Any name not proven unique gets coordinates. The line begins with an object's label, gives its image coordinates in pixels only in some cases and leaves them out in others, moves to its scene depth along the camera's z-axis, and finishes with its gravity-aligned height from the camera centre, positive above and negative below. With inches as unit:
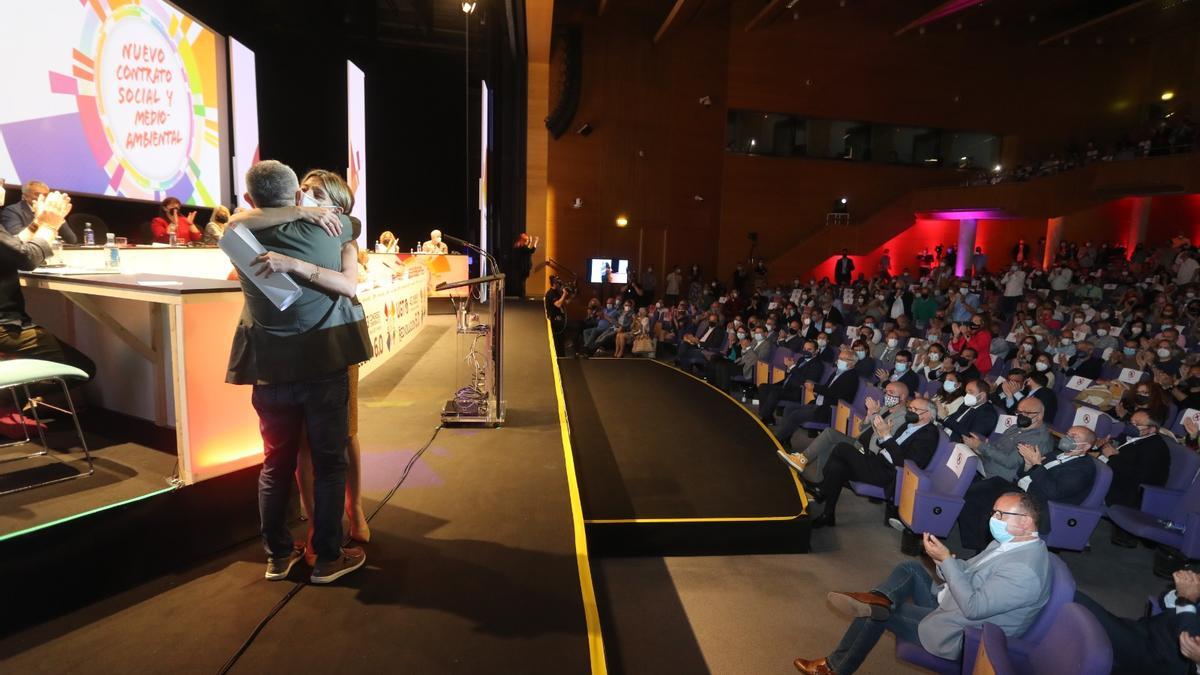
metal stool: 81.5 -16.5
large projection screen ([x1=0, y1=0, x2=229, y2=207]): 170.4 +51.8
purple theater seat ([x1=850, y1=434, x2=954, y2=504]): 161.6 -57.6
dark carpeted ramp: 158.1 -59.2
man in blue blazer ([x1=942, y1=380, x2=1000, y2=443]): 184.1 -38.4
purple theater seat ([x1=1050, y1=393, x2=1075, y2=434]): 204.5 -41.9
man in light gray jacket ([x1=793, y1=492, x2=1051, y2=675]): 93.0 -49.9
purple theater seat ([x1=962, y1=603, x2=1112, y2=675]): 72.6 -46.7
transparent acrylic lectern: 156.6 -29.7
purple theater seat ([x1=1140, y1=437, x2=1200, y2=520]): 152.9 -48.6
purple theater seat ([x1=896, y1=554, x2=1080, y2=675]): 90.7 -48.2
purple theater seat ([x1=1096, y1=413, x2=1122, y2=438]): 184.4 -40.6
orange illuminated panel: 86.1 -20.9
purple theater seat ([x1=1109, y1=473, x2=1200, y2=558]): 137.3 -55.3
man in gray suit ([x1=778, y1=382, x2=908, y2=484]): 183.6 -47.3
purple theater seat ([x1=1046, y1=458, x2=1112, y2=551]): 142.5 -53.0
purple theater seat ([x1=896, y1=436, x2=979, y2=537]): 151.3 -52.5
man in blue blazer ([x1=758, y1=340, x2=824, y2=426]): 261.4 -44.7
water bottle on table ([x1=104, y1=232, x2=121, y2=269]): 124.3 -0.1
